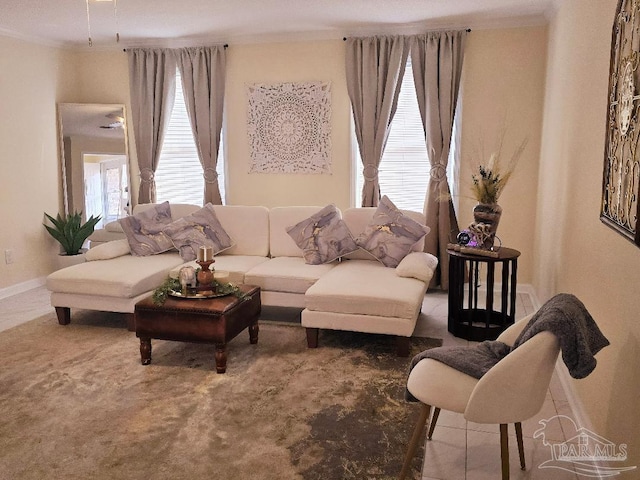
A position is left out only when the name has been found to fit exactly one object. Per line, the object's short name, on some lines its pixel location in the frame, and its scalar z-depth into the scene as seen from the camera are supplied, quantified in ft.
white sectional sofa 12.68
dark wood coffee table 11.85
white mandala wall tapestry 18.99
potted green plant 19.43
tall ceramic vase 13.76
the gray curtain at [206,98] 19.43
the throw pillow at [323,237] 15.58
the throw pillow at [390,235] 15.06
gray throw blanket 6.76
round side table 13.57
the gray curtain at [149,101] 19.88
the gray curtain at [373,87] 17.87
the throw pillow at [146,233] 16.74
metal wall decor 6.73
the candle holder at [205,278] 12.63
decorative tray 12.45
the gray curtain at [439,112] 17.34
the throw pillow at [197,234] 16.48
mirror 20.30
